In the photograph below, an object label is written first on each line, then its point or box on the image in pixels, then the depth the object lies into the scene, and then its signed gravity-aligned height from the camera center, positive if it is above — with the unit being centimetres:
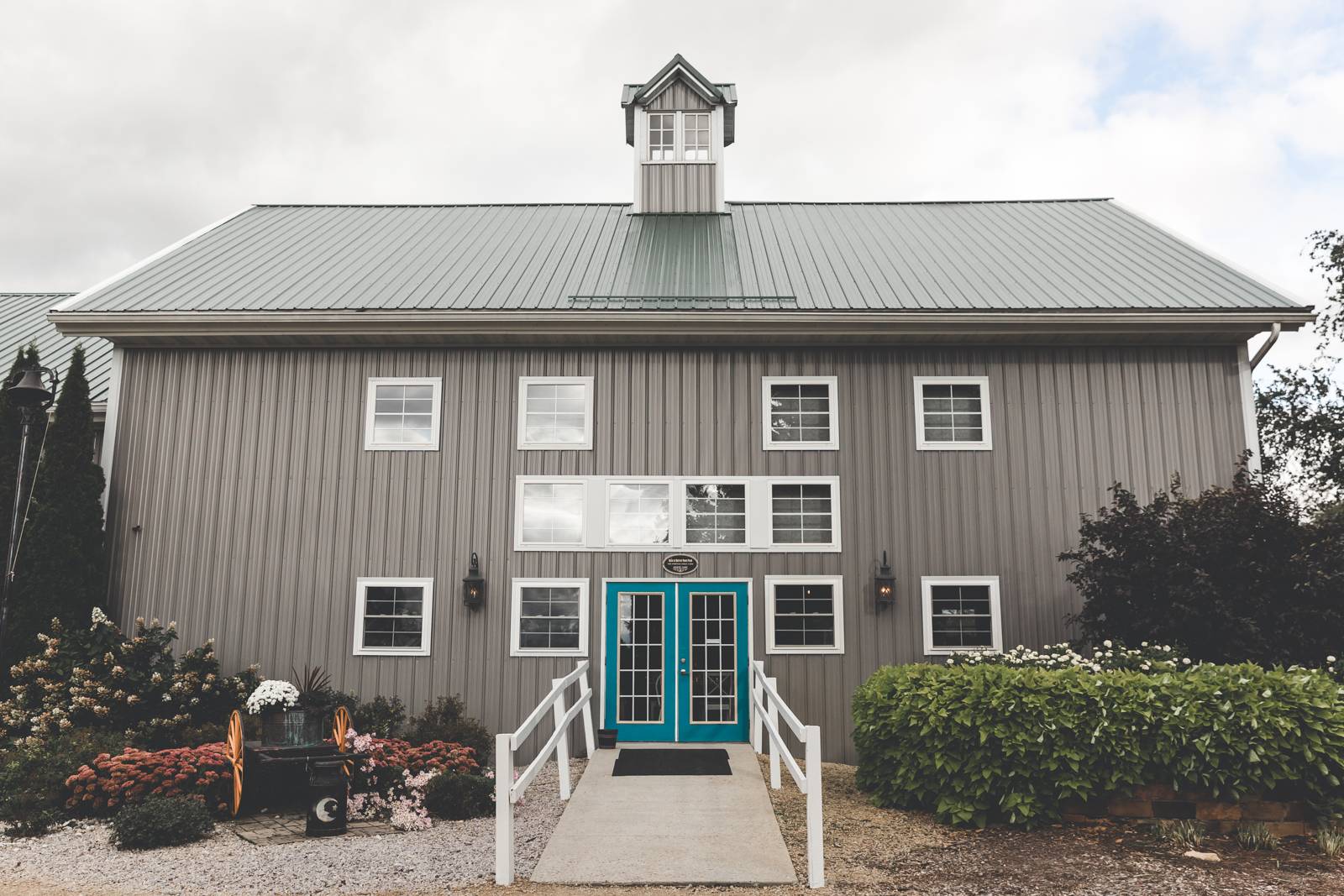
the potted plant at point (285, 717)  784 -116
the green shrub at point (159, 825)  686 -186
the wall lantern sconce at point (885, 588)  1066 -1
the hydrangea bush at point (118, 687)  934 -111
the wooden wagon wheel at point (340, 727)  811 -130
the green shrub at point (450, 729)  975 -158
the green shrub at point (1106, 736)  676 -115
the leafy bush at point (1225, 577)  886 +12
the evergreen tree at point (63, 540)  1025 +50
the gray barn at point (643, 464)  1075 +150
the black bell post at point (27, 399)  818 +173
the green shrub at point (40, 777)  740 -168
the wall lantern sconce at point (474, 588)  1070 -3
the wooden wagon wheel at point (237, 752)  758 -141
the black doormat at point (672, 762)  905 -185
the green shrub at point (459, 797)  783 -186
